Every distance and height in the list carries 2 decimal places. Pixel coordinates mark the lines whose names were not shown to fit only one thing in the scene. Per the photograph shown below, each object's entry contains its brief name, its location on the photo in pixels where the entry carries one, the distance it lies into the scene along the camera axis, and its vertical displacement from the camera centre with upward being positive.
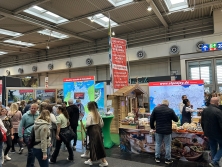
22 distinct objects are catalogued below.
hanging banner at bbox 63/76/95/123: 6.74 -0.05
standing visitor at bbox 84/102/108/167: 3.59 -0.91
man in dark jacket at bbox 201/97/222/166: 3.33 -0.74
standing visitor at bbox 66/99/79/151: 4.72 -0.69
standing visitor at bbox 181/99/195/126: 4.91 -0.73
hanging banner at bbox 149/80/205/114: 6.49 -0.23
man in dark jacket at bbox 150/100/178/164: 3.70 -0.79
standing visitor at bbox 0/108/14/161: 3.77 -0.78
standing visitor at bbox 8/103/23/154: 4.50 -0.65
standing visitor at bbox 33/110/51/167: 2.50 -0.68
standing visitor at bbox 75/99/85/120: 5.66 -0.66
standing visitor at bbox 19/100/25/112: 5.58 -0.52
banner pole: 5.71 +0.79
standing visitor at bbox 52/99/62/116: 5.00 -0.58
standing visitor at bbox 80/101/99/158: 4.27 -1.52
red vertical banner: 5.81 +0.73
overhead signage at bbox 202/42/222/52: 8.44 +1.74
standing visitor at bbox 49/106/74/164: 3.84 -0.82
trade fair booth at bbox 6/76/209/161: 3.97 -0.64
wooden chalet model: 6.28 -0.62
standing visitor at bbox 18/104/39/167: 3.31 -0.62
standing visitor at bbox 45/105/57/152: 4.38 -1.07
